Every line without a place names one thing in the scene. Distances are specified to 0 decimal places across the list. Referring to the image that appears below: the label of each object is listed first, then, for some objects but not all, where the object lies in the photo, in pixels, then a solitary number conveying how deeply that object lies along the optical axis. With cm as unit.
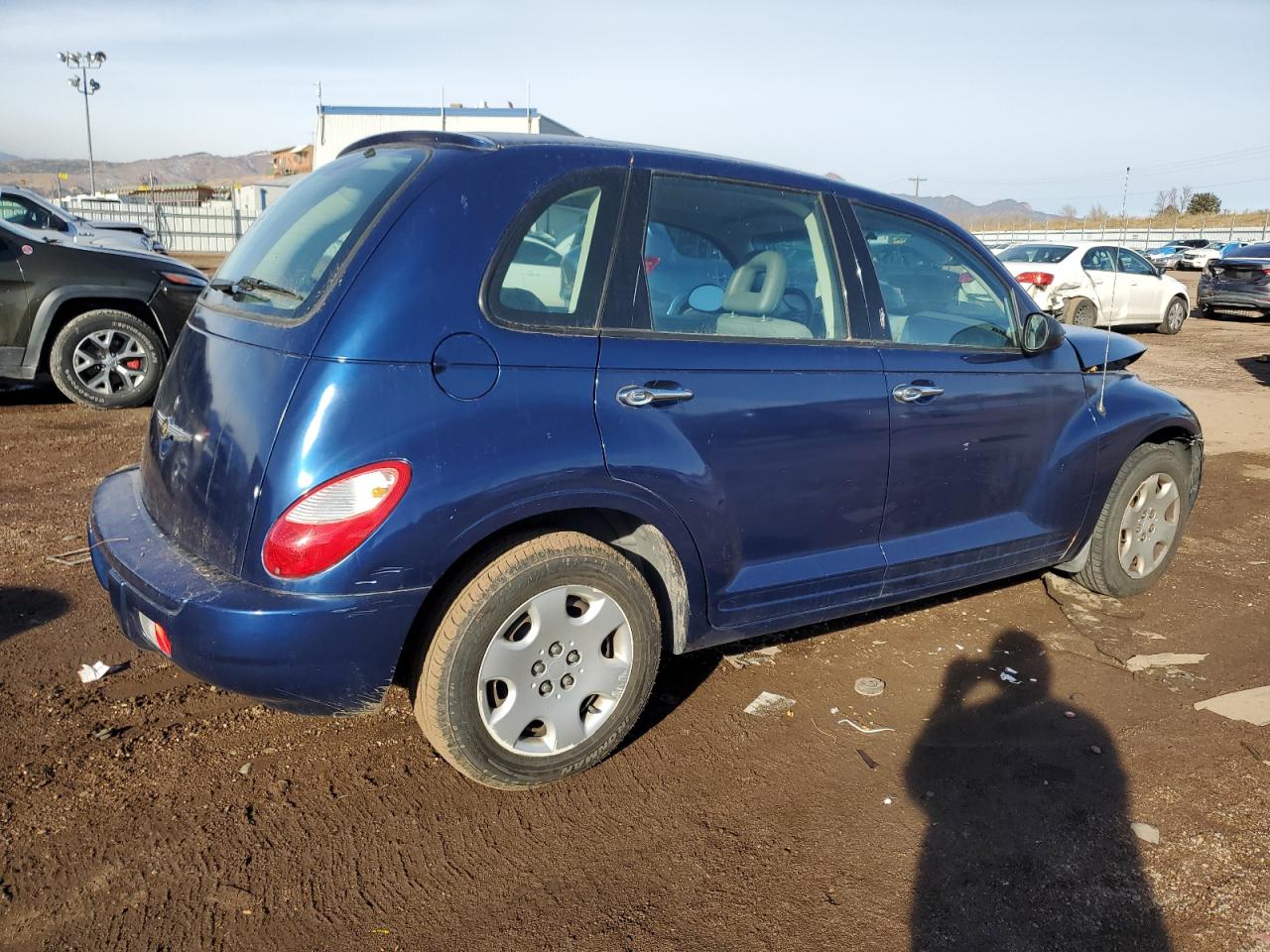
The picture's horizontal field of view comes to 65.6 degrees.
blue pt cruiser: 255
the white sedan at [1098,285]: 1458
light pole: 4319
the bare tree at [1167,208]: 8255
